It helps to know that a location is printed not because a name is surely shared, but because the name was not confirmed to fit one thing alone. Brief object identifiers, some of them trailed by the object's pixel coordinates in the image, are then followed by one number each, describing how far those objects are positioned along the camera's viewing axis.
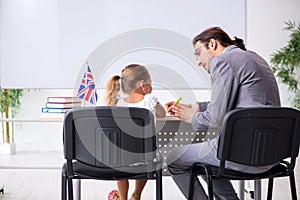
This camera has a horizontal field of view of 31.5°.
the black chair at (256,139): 2.24
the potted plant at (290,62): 6.17
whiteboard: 4.32
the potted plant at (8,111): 6.43
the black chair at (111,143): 2.23
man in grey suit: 2.41
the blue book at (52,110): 3.21
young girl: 2.91
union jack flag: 3.88
